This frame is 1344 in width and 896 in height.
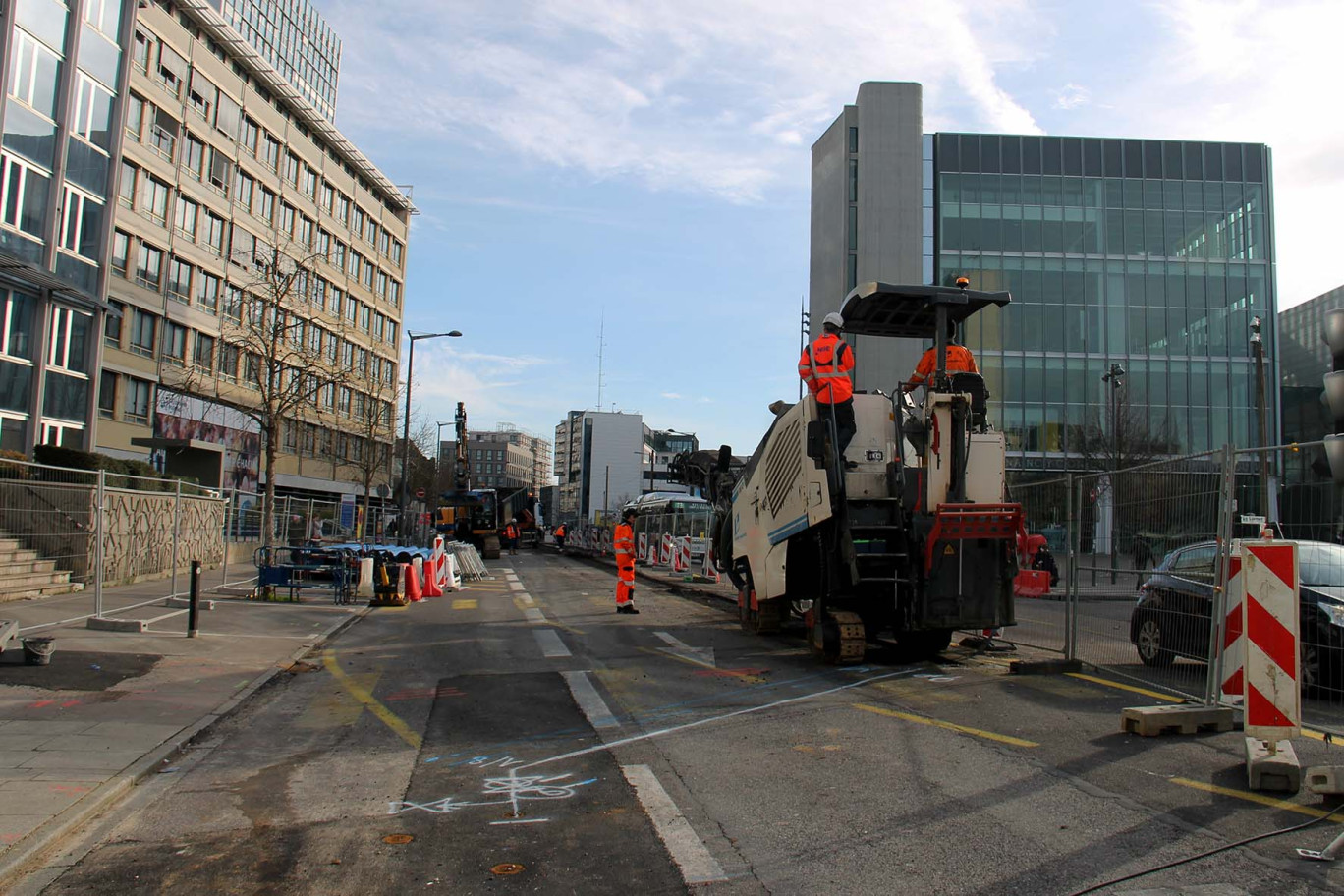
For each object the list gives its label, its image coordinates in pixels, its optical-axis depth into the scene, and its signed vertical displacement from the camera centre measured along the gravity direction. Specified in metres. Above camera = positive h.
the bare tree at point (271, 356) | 24.02 +4.37
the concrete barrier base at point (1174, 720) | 6.66 -1.26
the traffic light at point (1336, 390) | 4.42 +0.76
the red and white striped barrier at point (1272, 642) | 5.50 -0.56
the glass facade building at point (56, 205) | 23.56 +8.10
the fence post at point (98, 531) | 11.85 -0.26
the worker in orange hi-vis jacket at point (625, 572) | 16.20 -0.77
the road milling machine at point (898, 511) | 9.20 +0.26
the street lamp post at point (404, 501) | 35.22 +0.81
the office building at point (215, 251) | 37.53 +12.20
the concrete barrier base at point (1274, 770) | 5.27 -1.25
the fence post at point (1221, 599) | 7.13 -0.40
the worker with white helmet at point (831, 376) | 9.48 +1.61
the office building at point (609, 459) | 136.62 +10.05
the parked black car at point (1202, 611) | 6.47 -0.51
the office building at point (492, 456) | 193.62 +14.08
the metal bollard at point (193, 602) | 11.59 -1.10
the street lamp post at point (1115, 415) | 29.38 +4.25
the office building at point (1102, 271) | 49.12 +14.70
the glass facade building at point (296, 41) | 77.75 +42.84
